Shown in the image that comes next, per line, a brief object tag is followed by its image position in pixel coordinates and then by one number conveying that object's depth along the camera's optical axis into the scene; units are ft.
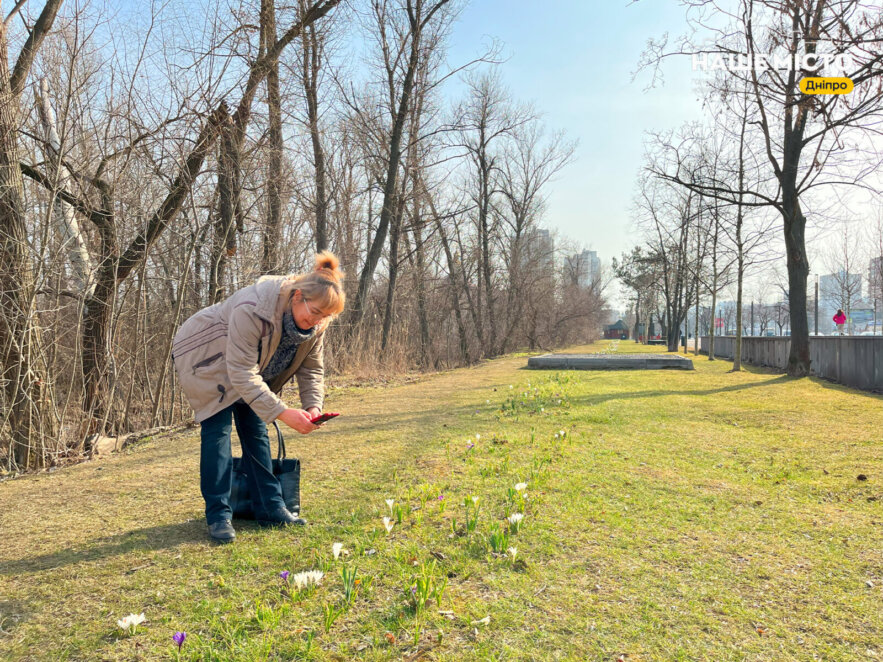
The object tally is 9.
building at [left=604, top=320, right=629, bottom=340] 305.53
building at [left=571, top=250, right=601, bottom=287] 217.77
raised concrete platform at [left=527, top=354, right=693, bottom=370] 52.85
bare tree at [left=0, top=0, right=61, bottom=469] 16.78
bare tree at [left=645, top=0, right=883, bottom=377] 23.75
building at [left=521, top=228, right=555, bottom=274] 108.88
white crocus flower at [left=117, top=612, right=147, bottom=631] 6.61
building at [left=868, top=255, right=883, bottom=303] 108.59
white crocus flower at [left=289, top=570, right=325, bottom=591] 7.37
